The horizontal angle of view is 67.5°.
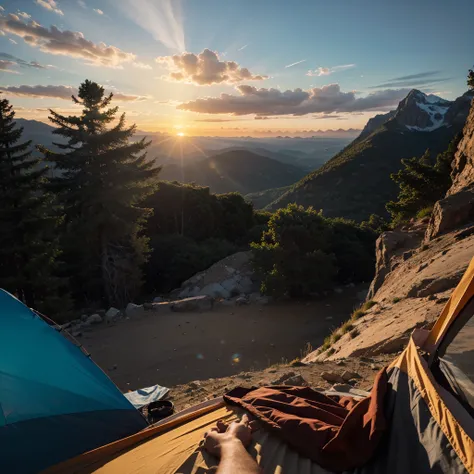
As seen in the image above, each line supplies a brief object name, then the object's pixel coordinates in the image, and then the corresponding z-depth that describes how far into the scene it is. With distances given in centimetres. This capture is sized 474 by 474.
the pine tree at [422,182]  2011
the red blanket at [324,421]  226
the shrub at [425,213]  1562
